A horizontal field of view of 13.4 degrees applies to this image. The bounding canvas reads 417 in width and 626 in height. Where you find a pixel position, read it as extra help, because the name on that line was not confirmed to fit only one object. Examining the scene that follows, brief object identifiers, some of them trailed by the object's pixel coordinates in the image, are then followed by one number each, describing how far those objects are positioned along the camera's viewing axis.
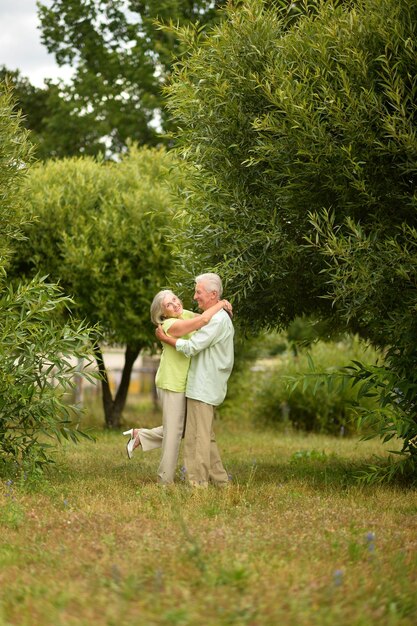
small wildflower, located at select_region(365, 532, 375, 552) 11.17
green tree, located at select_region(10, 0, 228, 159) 54.69
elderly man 17.00
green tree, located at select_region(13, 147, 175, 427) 32.55
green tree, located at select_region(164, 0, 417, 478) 16.78
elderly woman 17.34
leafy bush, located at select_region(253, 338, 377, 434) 37.44
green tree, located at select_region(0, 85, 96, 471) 17.85
